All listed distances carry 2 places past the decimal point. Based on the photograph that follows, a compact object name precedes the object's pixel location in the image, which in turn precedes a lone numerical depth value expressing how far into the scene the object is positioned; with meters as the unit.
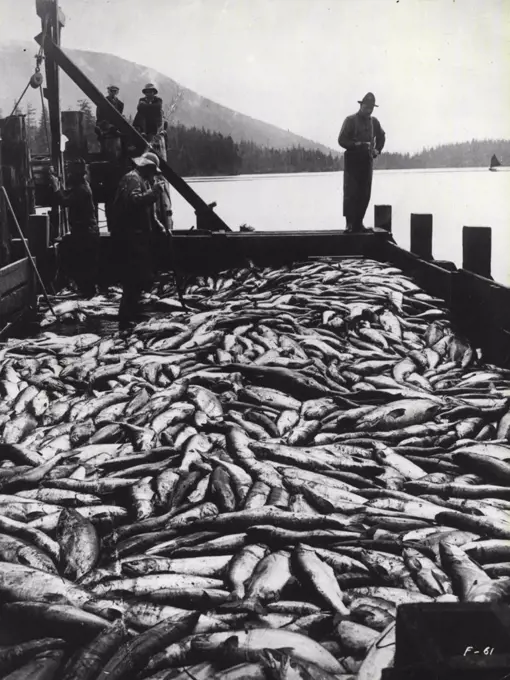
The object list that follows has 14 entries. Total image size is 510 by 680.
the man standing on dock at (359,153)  12.01
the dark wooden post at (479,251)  8.46
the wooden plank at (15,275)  8.32
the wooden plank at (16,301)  8.37
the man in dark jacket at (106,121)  13.44
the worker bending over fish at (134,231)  8.40
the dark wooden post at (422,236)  11.55
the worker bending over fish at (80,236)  10.93
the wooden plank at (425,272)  8.87
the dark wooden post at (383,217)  14.12
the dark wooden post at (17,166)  10.27
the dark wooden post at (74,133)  14.50
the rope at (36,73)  10.38
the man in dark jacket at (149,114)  13.51
